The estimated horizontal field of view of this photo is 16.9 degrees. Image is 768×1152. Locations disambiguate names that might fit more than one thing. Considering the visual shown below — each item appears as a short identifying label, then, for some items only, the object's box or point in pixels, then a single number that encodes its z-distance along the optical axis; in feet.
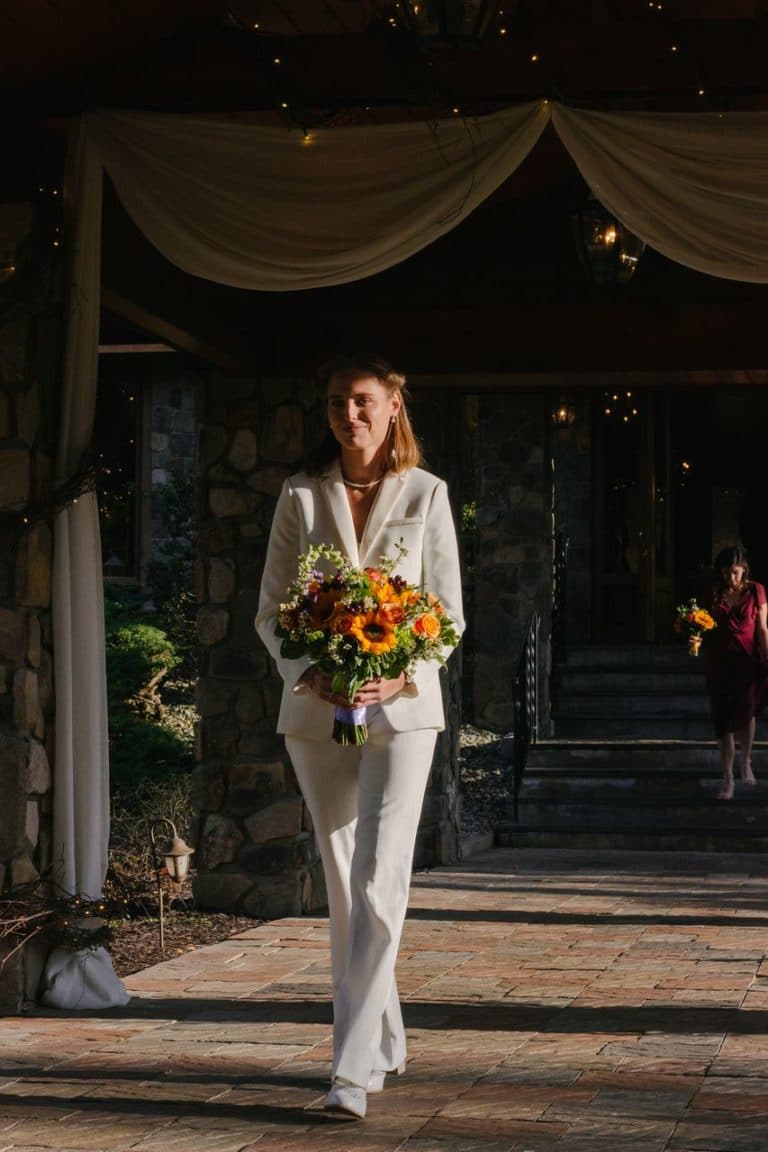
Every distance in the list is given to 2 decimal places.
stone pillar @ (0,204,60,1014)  29.09
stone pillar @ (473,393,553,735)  83.19
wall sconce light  85.93
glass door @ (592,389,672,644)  91.56
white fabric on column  29.48
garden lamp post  39.13
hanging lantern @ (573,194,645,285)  36.36
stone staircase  59.81
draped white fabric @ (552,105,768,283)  28.50
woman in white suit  21.29
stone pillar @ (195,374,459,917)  41.36
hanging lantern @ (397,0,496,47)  25.27
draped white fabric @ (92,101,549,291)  29.36
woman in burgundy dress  60.44
